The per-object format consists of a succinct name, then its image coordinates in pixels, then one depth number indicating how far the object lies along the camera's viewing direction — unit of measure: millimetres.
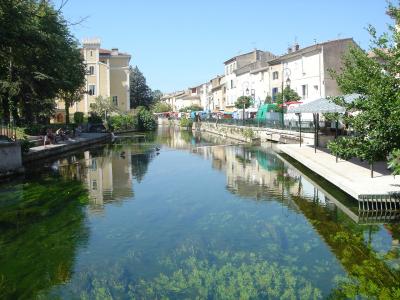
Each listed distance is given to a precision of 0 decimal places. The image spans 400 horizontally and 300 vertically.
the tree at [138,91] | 93750
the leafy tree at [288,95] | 52625
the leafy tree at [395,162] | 11770
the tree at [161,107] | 146250
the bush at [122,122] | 68250
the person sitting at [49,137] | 37009
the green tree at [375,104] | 14039
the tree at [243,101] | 69638
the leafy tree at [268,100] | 62781
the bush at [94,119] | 64312
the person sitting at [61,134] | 42250
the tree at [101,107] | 69188
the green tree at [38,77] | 35059
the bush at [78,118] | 62219
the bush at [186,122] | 88938
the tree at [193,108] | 119062
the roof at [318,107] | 24656
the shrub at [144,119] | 77062
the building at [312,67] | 49250
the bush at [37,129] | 38475
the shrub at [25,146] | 28362
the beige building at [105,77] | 73000
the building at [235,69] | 81625
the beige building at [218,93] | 96500
